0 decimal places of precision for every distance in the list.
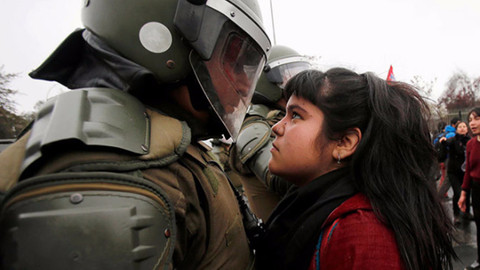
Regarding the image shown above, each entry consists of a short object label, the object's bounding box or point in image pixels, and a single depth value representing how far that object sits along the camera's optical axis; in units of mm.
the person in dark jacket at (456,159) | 5145
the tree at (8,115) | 10438
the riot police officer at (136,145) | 582
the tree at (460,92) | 37531
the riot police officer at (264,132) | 2264
